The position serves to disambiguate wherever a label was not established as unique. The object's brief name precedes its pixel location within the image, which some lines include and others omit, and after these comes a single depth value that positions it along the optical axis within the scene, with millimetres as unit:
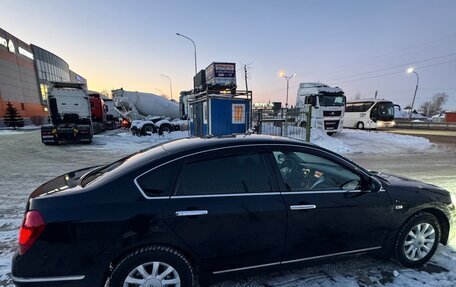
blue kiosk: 12500
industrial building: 36938
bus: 23750
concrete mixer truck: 19875
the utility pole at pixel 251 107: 12901
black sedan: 2088
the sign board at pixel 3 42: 36597
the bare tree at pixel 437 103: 90950
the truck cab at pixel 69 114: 14423
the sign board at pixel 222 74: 14051
